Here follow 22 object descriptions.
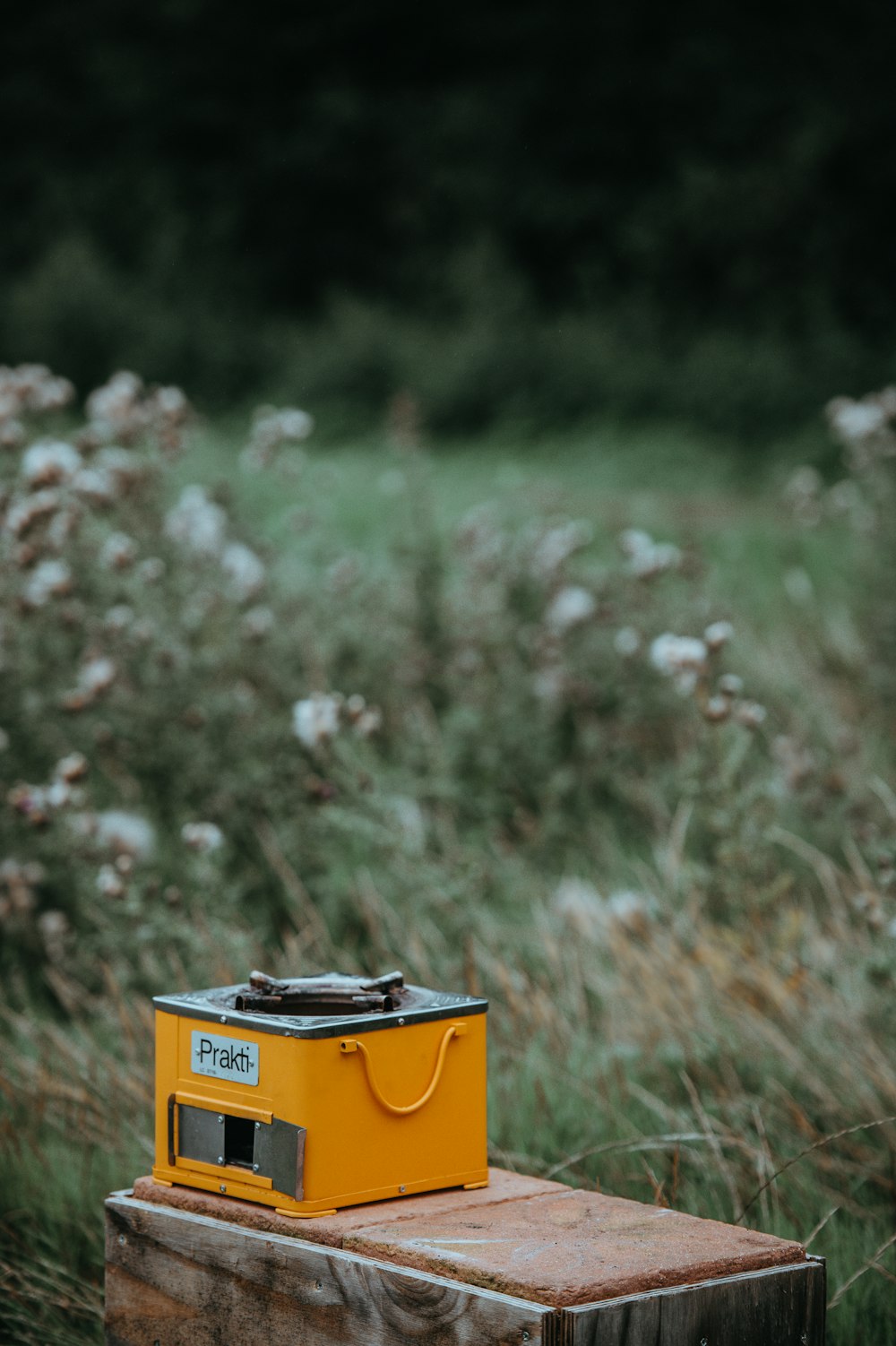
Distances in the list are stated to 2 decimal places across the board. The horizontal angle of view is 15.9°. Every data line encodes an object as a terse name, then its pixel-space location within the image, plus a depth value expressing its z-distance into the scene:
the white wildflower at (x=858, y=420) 11.81
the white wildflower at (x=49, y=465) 8.85
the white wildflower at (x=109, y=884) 7.26
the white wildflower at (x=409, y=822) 8.06
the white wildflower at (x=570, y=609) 10.90
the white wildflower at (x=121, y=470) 9.93
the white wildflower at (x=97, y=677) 8.72
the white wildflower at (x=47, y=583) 8.91
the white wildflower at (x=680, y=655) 7.46
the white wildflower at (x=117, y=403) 10.22
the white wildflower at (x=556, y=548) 11.57
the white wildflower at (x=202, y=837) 7.65
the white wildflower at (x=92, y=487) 9.25
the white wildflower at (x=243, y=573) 10.12
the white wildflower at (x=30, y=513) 8.58
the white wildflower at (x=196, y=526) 10.08
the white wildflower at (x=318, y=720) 7.63
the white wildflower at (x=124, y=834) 8.47
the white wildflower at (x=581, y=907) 8.38
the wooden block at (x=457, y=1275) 3.55
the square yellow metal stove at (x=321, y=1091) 4.05
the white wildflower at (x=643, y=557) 9.81
